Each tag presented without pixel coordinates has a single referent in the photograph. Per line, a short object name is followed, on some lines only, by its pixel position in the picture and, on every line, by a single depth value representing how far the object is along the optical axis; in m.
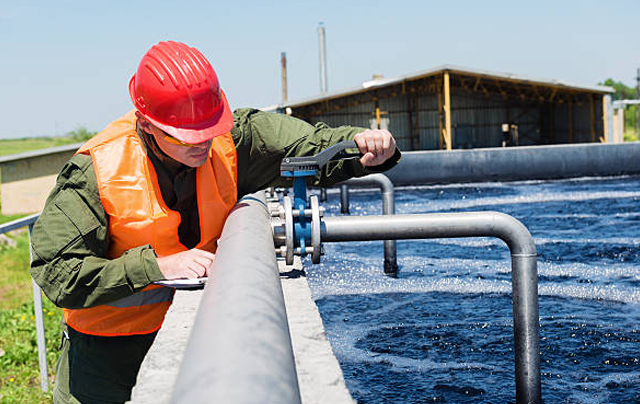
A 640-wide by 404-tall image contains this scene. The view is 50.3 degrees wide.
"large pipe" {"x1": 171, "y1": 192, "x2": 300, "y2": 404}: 0.71
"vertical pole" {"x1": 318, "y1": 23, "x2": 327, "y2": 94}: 32.59
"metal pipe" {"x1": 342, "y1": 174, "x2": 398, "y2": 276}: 6.30
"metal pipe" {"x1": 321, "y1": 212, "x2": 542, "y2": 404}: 2.38
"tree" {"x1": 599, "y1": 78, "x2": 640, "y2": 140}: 88.51
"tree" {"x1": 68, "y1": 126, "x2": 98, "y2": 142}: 61.42
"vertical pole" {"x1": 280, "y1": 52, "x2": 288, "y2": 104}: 36.75
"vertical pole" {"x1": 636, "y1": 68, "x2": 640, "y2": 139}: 57.99
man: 1.85
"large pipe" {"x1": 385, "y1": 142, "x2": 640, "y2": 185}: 15.03
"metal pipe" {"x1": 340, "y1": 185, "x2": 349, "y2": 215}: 10.52
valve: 2.22
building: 24.66
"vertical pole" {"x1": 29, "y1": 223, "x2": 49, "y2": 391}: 3.79
